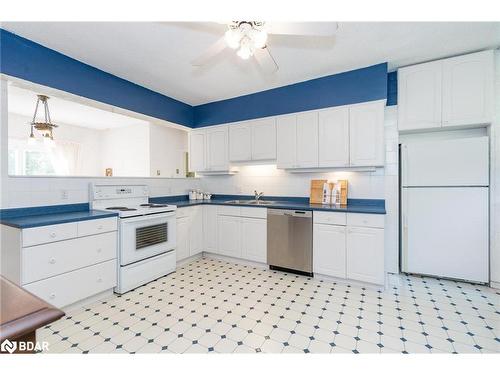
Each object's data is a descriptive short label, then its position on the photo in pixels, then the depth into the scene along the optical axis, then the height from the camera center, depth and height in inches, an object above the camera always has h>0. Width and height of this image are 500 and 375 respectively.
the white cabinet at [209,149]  156.0 +24.9
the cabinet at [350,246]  104.1 -27.5
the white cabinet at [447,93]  101.5 +42.2
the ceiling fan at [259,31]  61.0 +40.6
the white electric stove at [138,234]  103.3 -22.5
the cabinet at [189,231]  134.9 -26.7
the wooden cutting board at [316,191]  133.4 -3.0
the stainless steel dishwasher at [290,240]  118.0 -27.7
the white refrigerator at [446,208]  105.4 -10.2
